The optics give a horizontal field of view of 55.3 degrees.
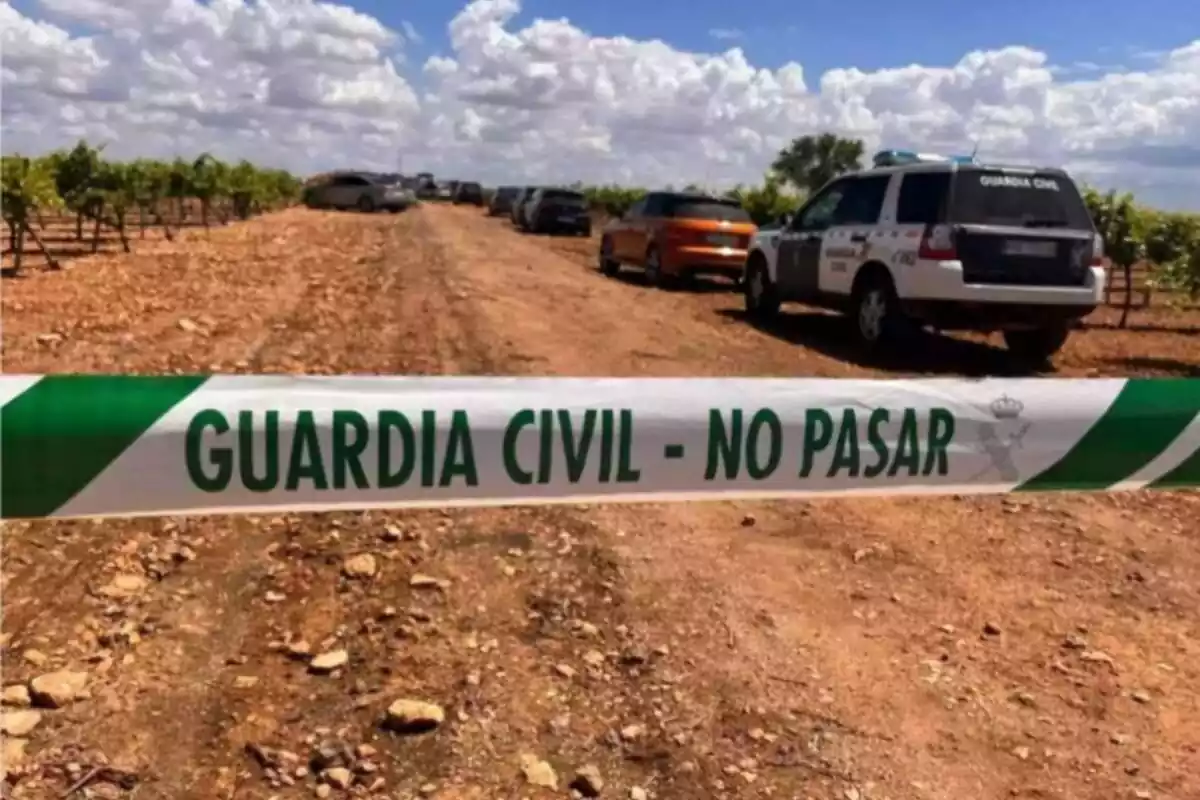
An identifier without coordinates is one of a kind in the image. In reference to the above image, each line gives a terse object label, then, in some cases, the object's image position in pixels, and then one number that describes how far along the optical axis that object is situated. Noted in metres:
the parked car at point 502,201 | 56.38
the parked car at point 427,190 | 85.19
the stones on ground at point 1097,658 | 4.05
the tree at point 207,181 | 35.66
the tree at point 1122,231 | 17.84
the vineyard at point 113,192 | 19.61
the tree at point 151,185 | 29.07
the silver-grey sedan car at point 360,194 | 52.72
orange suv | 18.06
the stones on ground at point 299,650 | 3.87
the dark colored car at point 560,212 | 37.75
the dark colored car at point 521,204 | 41.06
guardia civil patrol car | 10.21
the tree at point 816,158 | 70.44
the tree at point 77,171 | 23.87
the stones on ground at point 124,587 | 4.39
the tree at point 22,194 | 19.19
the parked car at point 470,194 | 75.69
